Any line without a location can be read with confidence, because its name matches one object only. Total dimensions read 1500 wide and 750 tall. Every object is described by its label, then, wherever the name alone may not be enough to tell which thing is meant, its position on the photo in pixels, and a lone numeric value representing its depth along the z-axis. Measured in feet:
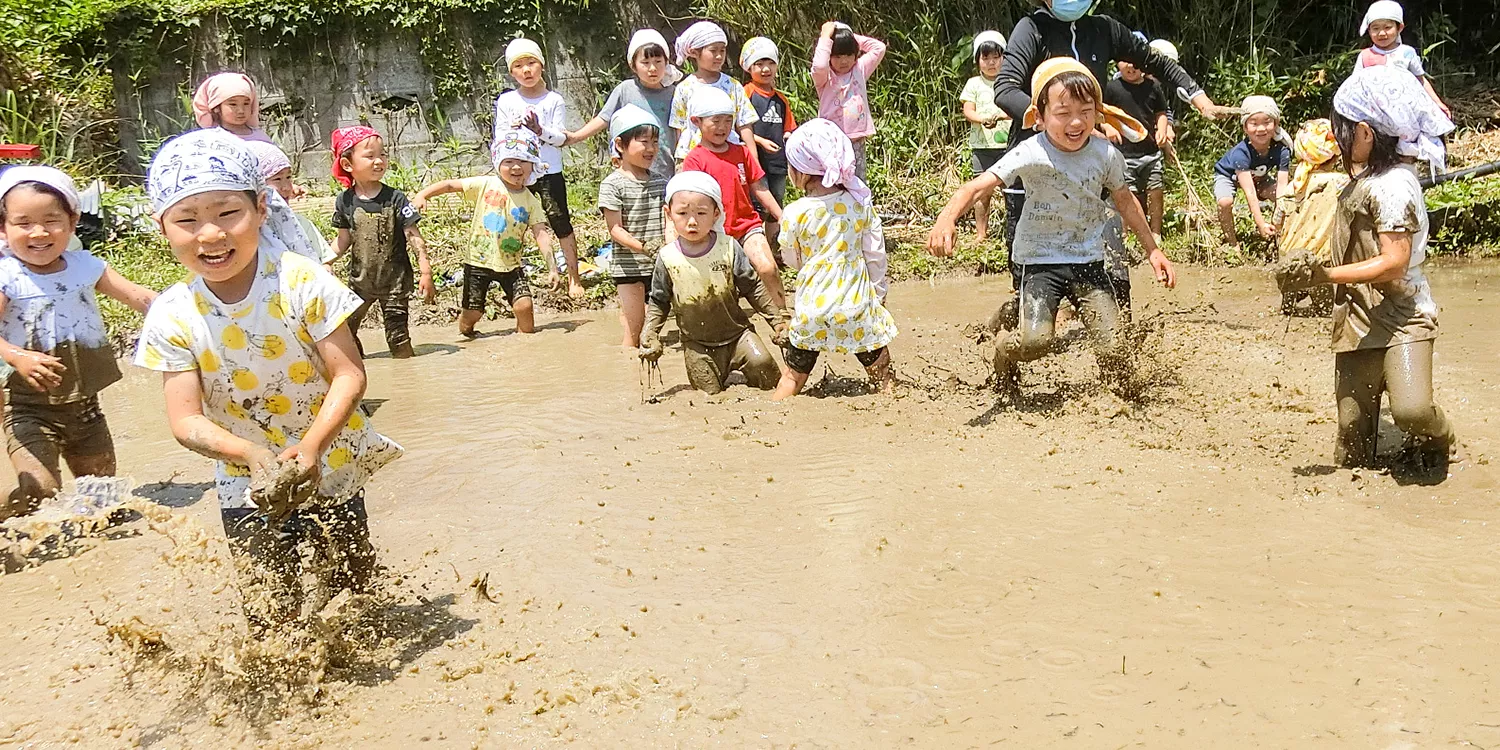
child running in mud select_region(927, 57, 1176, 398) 17.92
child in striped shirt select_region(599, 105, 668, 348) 24.79
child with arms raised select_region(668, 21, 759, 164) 25.93
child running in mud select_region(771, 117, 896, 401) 19.74
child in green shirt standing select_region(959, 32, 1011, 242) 32.76
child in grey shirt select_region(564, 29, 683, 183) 27.20
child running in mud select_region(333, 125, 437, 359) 24.64
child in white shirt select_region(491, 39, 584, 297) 27.32
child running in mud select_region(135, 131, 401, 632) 10.31
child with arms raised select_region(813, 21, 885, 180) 29.32
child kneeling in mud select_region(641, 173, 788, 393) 20.58
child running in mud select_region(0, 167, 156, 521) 15.85
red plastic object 22.02
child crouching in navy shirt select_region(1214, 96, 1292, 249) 29.22
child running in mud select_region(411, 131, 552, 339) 26.43
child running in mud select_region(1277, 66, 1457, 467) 13.97
